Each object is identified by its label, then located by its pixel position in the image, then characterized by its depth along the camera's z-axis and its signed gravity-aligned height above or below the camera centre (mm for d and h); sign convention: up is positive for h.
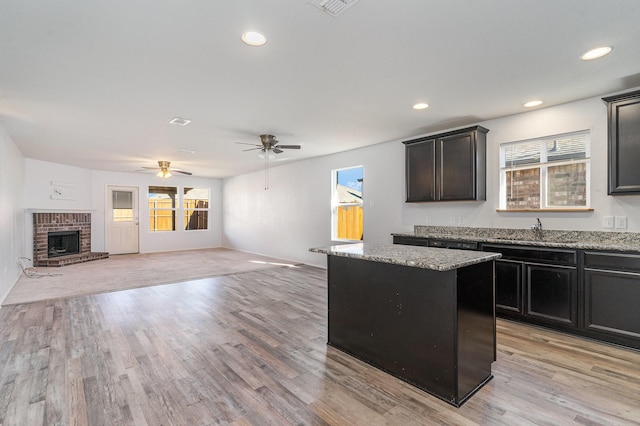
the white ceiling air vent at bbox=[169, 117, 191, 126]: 4191 +1264
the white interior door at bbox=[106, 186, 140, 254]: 9094 -176
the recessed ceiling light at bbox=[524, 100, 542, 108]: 3594 +1270
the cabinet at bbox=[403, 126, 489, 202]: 4164 +673
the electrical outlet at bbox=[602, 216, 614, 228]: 3322 -91
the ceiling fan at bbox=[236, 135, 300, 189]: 4984 +1105
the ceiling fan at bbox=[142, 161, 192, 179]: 7199 +1027
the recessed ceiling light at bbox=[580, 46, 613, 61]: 2432 +1274
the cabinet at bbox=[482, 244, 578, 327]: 3172 -763
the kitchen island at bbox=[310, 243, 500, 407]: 2082 -748
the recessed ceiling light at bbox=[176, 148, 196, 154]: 6105 +1256
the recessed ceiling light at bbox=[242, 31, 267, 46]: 2235 +1272
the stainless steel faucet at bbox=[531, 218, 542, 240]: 3756 -198
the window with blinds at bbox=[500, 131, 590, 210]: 3594 +500
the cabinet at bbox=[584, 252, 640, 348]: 2824 -773
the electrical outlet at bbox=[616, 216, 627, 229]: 3238 -90
